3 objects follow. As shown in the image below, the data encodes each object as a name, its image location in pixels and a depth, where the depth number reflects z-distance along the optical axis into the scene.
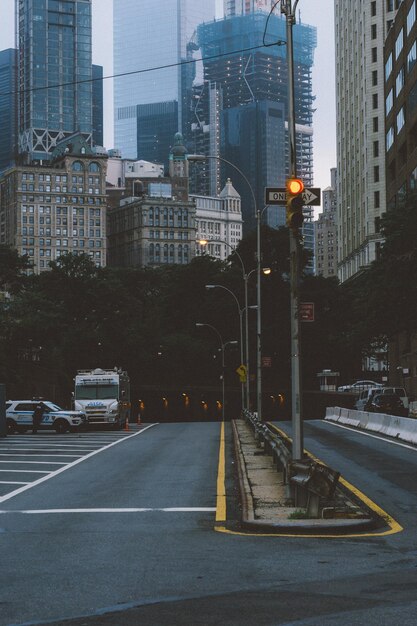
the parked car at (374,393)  59.98
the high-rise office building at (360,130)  134.88
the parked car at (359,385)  110.71
